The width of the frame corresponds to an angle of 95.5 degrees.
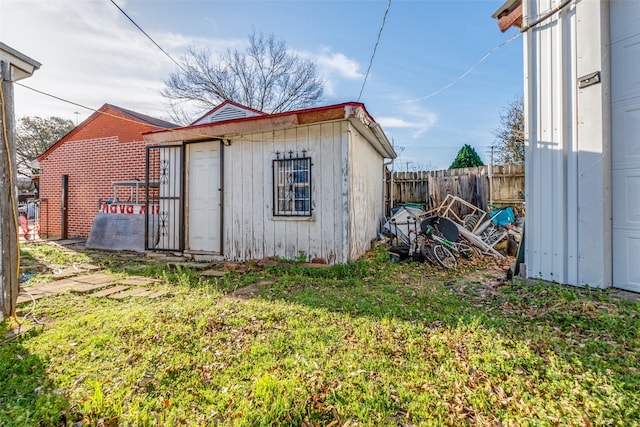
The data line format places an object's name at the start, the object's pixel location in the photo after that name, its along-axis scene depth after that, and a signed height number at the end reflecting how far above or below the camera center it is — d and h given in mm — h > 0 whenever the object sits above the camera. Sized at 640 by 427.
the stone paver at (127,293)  3891 -1073
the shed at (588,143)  3010 +786
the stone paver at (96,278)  4582 -1026
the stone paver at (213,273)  5002 -1011
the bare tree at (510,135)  13492 +3776
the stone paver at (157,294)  3882 -1069
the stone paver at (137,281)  4535 -1045
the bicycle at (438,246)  5664 -639
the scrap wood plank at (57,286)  4047 -1034
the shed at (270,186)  5230 +601
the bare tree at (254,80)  18500 +8837
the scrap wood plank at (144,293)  3939 -1071
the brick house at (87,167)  9227 +1641
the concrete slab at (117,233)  7441 -454
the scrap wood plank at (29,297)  3602 -1044
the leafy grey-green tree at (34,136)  20406 +5775
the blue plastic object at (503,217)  7824 -57
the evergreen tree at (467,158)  10883 +2147
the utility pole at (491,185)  8678 +896
